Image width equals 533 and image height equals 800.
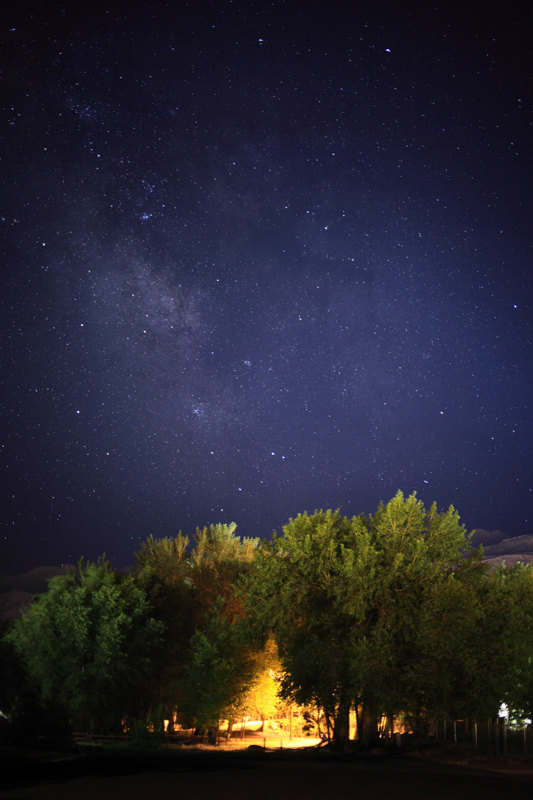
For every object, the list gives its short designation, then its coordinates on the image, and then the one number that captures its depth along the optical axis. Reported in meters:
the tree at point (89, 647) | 39.12
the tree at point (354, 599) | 30.30
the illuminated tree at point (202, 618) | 41.28
